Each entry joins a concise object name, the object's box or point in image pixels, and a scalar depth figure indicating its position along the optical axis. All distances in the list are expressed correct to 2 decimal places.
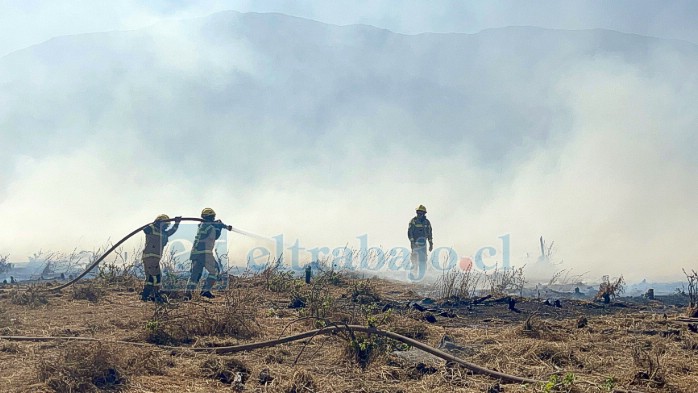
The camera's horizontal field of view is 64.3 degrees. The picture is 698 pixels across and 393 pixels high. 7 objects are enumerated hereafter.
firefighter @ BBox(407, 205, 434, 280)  15.60
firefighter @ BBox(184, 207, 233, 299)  11.35
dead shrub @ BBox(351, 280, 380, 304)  10.20
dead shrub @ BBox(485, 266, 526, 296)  10.74
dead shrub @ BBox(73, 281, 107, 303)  10.26
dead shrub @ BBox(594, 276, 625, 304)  10.63
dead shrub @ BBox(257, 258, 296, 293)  11.41
